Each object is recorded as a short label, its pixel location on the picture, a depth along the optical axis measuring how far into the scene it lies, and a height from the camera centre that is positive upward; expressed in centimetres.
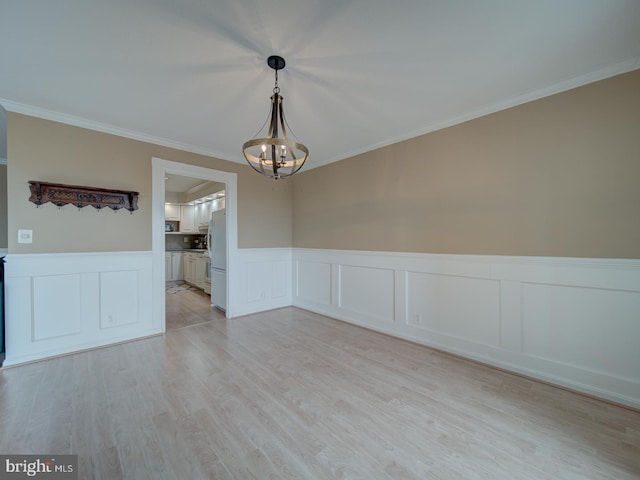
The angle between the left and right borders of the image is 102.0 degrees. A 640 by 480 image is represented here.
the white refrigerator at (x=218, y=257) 459 -31
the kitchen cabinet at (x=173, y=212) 769 +87
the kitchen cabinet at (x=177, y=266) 739 -73
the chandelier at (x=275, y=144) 186 +71
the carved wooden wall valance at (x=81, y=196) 274 +52
